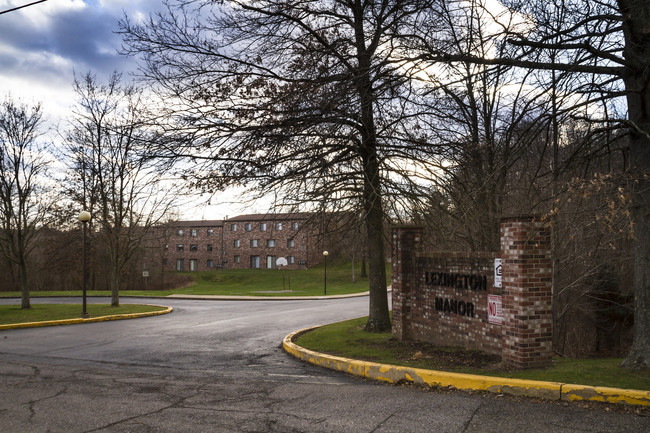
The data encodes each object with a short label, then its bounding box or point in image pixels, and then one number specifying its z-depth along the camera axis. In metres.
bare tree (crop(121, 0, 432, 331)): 10.98
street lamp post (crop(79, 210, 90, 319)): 18.72
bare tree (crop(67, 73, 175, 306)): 24.97
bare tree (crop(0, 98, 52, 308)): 23.09
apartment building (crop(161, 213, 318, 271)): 66.31
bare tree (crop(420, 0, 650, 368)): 7.32
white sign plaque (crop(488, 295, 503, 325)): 8.44
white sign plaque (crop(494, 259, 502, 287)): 8.48
